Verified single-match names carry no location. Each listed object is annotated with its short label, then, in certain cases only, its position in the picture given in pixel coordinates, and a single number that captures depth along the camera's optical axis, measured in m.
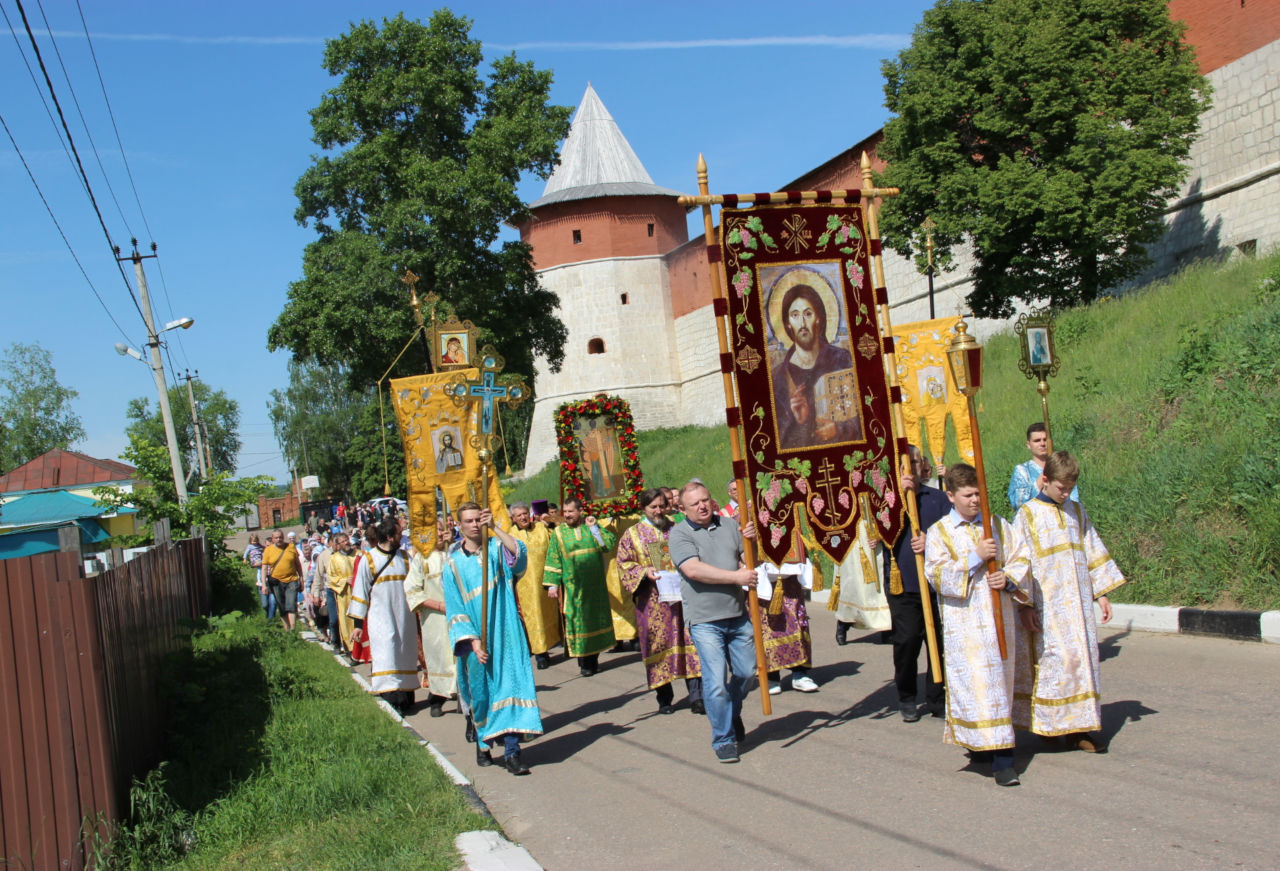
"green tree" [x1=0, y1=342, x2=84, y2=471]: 72.00
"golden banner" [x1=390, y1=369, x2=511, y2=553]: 12.35
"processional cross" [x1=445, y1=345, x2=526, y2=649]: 10.80
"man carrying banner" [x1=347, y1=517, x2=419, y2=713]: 11.10
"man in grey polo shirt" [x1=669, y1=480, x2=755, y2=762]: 7.12
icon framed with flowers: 10.92
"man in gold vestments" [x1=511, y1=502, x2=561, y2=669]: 12.86
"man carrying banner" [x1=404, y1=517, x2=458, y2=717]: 10.51
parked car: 37.59
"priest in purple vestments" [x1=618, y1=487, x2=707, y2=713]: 9.22
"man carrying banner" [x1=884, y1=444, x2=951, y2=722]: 7.65
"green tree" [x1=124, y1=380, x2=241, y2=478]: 80.58
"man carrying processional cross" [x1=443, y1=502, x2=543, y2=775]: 7.63
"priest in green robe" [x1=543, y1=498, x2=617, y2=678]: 12.00
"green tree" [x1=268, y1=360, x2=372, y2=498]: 72.44
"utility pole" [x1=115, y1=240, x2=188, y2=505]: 24.12
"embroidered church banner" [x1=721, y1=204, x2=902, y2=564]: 7.39
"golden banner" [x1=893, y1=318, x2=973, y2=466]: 12.46
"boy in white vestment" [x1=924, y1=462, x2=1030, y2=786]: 5.93
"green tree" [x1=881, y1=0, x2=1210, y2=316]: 21.27
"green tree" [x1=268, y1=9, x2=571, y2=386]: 28.20
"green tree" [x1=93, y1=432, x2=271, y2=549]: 19.62
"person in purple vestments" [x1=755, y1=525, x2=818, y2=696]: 9.09
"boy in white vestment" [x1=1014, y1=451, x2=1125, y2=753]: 6.18
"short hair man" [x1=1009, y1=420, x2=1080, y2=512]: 8.48
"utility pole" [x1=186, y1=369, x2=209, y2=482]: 46.97
